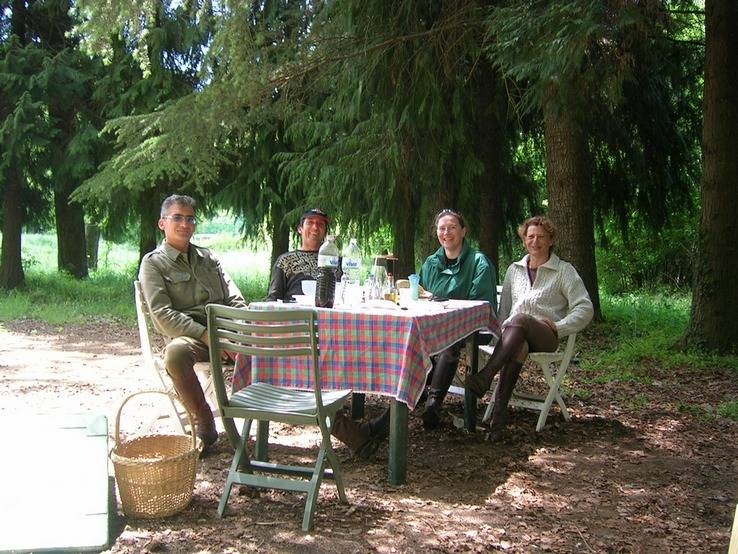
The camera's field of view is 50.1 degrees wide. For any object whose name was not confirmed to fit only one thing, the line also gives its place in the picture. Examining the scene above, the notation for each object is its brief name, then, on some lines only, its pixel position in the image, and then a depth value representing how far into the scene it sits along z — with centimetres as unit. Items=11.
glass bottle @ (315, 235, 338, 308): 422
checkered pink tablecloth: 396
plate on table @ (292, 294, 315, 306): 442
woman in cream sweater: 494
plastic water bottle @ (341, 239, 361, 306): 457
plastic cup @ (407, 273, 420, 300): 477
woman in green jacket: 518
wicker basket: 352
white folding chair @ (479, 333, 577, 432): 509
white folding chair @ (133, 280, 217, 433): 462
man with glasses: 443
